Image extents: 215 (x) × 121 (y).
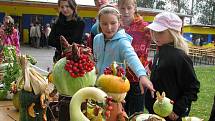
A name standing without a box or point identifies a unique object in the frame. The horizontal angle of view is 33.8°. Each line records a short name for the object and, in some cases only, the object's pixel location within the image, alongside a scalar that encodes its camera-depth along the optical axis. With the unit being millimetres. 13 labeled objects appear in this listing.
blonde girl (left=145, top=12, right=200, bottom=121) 1988
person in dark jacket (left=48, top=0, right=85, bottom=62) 2512
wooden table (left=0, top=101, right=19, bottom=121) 2029
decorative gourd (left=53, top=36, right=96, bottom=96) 1407
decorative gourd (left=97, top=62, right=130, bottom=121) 1411
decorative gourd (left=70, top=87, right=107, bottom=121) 1265
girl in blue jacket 1831
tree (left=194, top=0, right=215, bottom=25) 50703
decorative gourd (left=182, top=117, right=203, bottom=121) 1442
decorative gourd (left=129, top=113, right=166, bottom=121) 1389
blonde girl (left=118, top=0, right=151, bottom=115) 2572
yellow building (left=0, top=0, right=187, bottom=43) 21297
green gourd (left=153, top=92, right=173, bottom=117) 1496
